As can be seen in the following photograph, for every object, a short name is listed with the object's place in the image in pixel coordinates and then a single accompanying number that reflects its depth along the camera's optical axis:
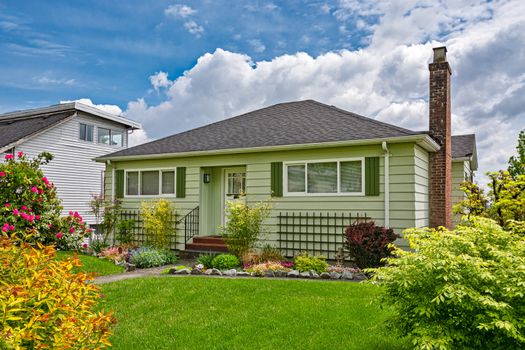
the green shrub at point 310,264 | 9.16
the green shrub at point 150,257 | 10.73
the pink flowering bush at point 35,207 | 11.44
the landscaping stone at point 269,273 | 8.97
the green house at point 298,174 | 10.02
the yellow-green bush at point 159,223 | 12.26
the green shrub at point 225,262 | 9.69
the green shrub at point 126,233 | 13.22
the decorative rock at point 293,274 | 8.81
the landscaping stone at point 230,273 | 9.12
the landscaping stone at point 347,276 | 8.59
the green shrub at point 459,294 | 3.44
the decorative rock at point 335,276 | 8.62
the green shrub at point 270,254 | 10.35
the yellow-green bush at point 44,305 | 2.63
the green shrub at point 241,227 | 10.26
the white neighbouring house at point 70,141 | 19.45
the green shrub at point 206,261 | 10.05
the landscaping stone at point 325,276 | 8.65
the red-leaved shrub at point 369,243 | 9.01
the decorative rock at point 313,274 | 8.75
